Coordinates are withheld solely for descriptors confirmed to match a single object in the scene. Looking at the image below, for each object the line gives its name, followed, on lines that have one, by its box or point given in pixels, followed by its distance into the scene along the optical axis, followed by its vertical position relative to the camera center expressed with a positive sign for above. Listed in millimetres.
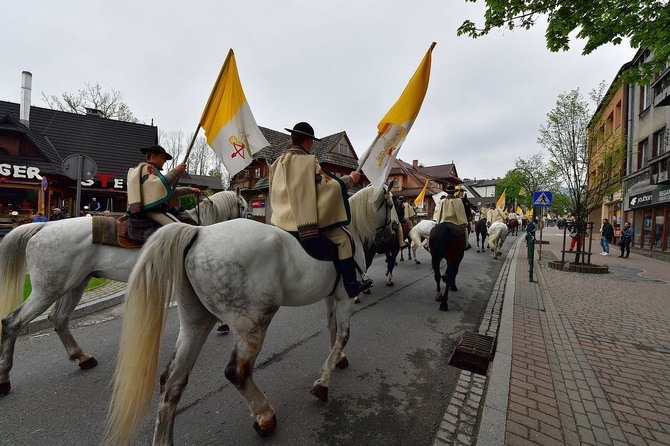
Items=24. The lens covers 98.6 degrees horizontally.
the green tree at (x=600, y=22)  3777 +3054
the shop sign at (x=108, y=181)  19062 +2062
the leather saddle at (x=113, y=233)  2990 -219
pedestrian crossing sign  10953 +1321
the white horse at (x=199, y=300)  1889 -592
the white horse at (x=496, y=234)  13125 -177
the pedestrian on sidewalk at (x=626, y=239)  13578 -136
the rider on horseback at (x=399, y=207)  5337 +350
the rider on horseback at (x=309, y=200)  2367 +186
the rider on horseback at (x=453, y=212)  6375 +356
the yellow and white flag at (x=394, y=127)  3045 +1076
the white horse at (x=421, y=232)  10898 -209
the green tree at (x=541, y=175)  11031 +2501
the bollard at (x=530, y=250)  7688 -491
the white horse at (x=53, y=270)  2711 -612
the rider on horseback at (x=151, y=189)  3012 +262
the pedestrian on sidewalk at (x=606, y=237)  15247 -85
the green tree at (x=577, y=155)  9867 +2762
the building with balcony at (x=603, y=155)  9508 +2733
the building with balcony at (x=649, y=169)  12914 +3407
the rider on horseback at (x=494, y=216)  14886 +750
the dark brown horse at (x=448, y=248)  5980 -413
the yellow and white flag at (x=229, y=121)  3564 +1229
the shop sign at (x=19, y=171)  15227 +1981
